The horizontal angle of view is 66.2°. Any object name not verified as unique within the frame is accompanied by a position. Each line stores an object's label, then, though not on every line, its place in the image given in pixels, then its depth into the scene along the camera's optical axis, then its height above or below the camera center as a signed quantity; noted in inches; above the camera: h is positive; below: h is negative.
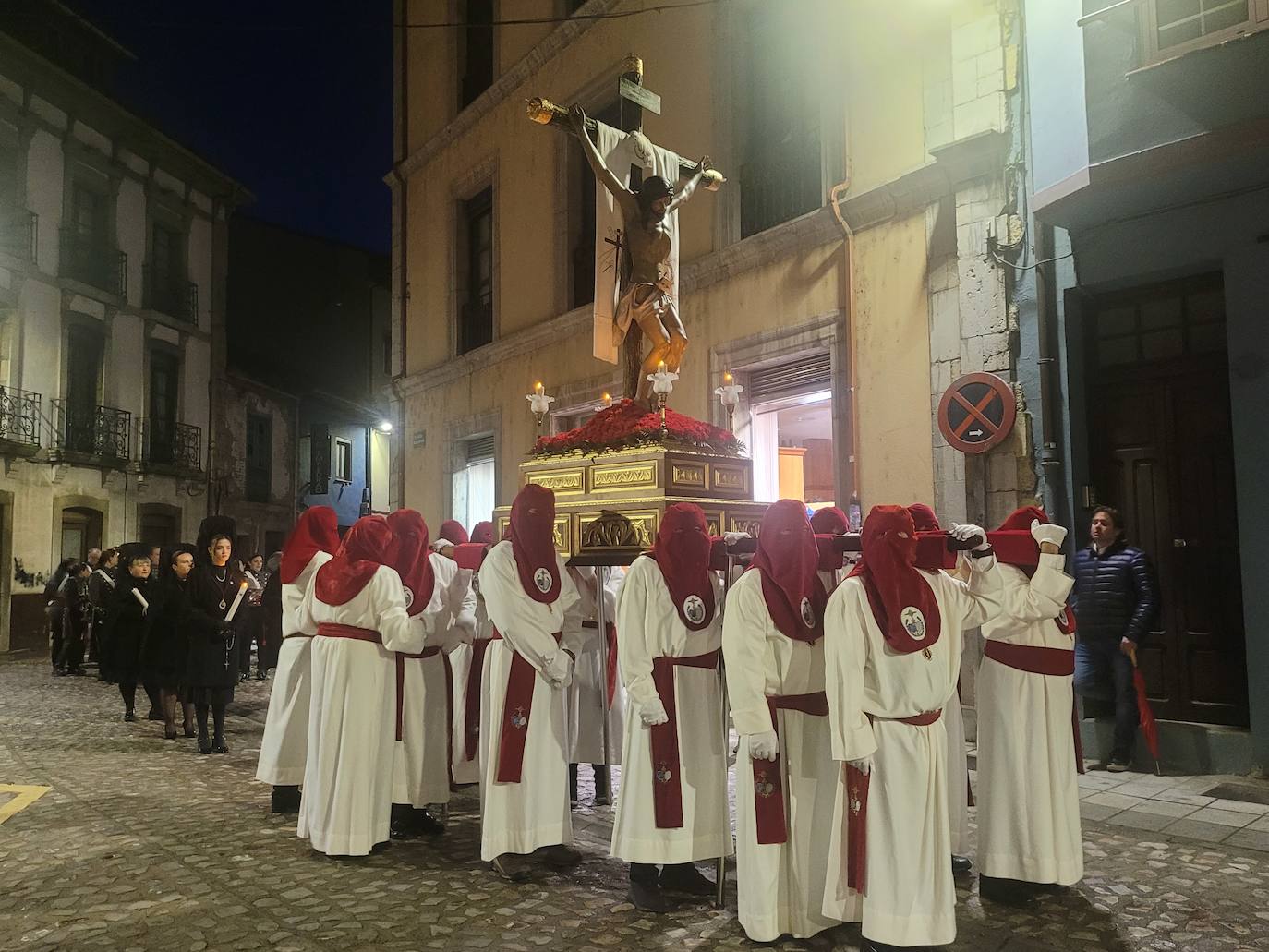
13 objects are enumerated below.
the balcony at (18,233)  759.7 +249.2
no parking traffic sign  310.7 +39.5
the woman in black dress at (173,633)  358.9 -32.6
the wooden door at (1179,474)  288.8 +17.9
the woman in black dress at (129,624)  414.6 -34.6
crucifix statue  295.7 +90.1
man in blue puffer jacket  276.1 -23.0
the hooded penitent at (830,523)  228.0 +3.4
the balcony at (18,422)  740.0 +98.6
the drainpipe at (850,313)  369.4 +86.6
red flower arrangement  269.9 +30.2
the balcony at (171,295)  917.8 +243.2
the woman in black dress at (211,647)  333.1 -34.6
